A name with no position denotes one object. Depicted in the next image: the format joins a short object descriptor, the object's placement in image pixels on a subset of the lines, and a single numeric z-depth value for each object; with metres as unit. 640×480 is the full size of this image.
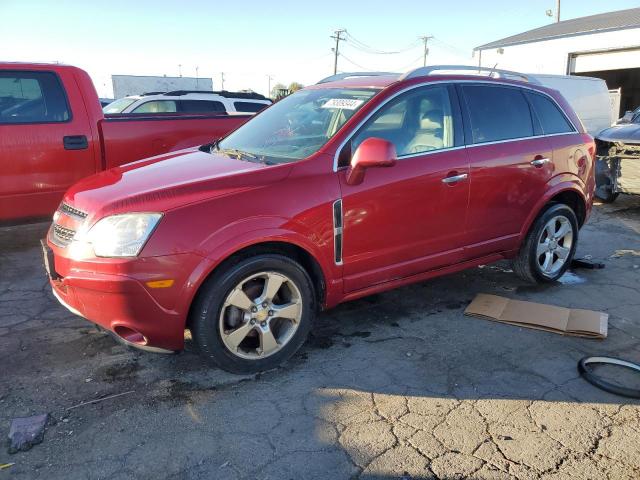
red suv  2.78
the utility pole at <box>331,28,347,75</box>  60.62
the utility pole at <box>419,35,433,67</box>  63.06
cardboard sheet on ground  3.73
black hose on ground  2.94
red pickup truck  4.90
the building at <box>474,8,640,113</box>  23.94
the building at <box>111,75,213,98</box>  27.41
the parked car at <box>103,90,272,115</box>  10.75
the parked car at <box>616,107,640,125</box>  9.55
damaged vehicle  7.42
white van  11.21
